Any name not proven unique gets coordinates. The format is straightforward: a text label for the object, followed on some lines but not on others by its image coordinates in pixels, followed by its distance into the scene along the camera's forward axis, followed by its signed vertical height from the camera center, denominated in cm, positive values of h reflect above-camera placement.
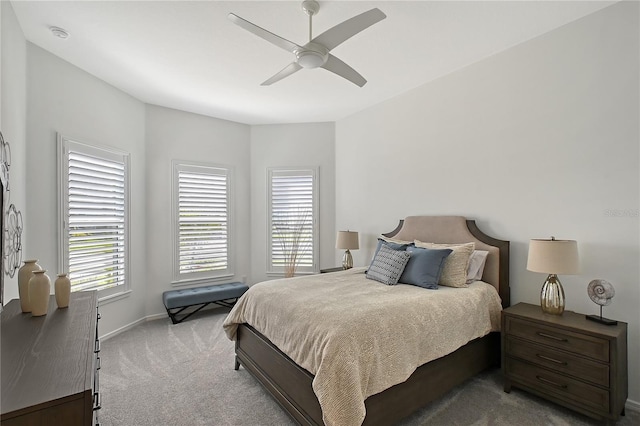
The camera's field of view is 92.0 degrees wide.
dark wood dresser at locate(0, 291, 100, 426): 95 -60
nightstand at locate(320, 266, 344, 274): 438 -82
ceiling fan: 189 +116
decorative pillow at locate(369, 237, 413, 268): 329 -35
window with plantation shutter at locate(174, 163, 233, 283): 464 -17
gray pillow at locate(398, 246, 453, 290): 279 -52
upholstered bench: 414 -118
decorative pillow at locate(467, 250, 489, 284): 297 -51
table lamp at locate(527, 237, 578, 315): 230 -39
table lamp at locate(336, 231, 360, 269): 440 -42
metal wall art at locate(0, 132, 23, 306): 185 -11
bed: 175 -106
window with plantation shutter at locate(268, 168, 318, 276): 518 -15
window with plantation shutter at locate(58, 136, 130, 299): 326 -6
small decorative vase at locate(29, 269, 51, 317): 179 -47
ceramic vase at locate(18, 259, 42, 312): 182 -43
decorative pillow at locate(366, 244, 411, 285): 292 -52
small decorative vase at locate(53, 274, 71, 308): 202 -52
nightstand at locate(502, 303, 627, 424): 204 -106
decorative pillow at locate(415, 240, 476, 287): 283 -51
